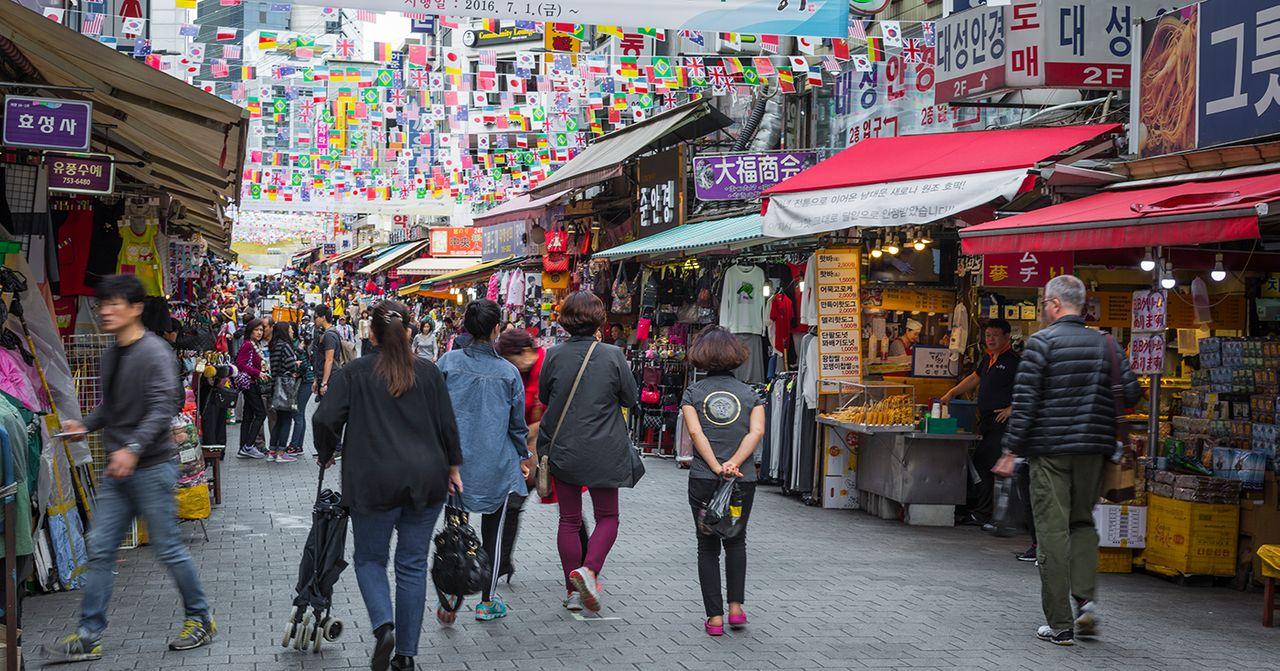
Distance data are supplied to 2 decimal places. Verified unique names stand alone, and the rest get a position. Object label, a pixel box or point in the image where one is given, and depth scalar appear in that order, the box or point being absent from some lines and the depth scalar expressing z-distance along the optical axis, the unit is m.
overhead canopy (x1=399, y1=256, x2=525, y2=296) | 27.37
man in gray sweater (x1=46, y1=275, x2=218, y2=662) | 6.01
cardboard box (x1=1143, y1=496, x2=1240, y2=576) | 8.83
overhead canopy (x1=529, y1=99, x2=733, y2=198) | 17.41
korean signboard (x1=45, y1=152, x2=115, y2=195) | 9.27
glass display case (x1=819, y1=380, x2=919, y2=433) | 11.23
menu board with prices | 12.12
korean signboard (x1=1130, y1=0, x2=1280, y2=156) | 8.49
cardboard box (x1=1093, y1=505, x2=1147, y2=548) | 9.20
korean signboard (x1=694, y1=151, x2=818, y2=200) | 15.86
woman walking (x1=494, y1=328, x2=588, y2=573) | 7.84
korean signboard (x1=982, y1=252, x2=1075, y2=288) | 10.19
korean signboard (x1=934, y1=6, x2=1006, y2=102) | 11.56
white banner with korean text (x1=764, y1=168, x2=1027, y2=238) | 9.76
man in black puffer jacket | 6.90
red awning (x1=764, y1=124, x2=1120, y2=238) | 9.89
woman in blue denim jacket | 7.07
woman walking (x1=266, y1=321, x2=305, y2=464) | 15.45
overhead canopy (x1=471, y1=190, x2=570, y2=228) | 21.19
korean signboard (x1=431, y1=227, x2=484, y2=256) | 35.53
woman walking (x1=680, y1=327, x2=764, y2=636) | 6.89
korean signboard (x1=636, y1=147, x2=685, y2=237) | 17.62
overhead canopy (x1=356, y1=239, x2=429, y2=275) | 39.06
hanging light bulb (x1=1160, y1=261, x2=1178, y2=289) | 8.82
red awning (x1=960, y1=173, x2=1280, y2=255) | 7.25
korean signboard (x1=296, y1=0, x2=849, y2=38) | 8.94
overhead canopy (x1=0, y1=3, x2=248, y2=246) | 7.82
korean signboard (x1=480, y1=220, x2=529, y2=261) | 25.59
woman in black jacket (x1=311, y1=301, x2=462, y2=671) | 5.66
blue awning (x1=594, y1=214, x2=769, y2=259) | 13.34
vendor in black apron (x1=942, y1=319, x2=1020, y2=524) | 10.95
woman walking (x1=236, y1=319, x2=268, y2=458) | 14.51
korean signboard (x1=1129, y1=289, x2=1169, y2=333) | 8.91
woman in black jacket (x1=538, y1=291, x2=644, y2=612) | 7.27
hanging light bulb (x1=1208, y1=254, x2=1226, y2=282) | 9.23
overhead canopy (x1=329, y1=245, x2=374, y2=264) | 53.00
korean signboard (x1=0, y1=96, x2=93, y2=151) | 7.82
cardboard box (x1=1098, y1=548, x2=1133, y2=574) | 9.28
